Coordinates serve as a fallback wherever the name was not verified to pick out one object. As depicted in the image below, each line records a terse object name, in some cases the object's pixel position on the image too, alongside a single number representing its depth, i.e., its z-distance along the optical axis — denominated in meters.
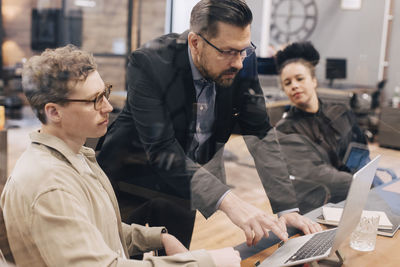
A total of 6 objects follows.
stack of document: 1.56
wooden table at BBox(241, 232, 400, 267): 1.26
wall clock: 4.45
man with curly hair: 0.92
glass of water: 1.39
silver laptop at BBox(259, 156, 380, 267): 1.15
